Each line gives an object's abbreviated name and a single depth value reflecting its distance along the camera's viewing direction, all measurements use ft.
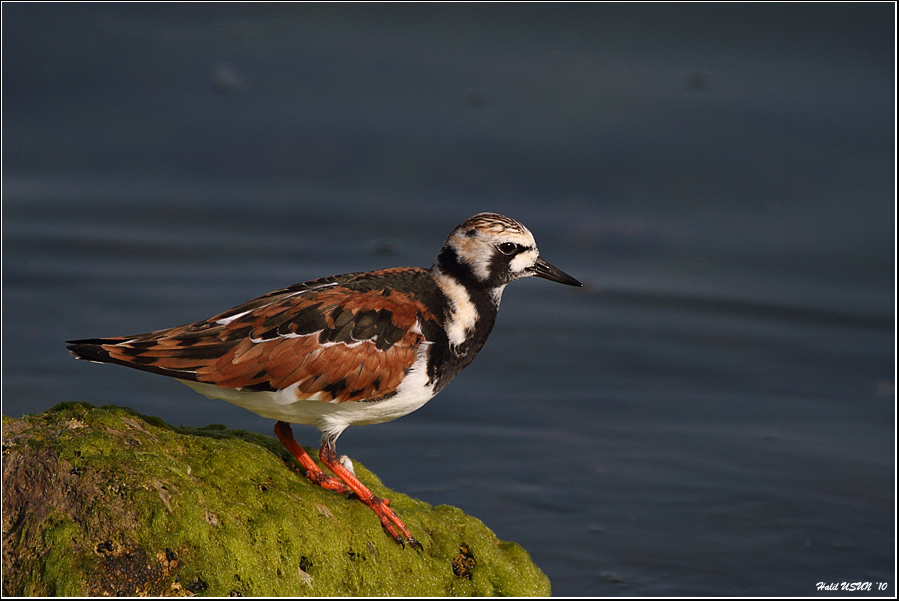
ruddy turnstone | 38.19
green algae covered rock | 30.53
